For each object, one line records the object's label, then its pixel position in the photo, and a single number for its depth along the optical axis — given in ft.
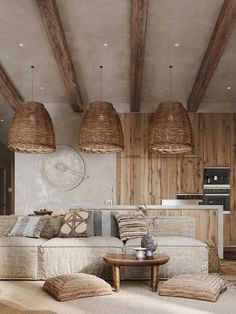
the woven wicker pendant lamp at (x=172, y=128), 20.56
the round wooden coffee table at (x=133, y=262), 14.42
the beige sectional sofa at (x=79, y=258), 16.57
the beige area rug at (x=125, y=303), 12.48
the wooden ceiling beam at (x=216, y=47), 15.71
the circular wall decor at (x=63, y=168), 30.99
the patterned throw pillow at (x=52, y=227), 18.74
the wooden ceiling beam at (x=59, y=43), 15.42
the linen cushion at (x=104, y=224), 19.00
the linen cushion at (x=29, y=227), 18.10
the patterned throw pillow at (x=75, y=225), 17.92
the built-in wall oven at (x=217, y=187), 29.72
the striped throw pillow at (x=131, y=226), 17.97
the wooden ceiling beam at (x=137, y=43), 15.35
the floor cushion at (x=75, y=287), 13.56
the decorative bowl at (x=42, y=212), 24.28
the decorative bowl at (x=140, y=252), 14.95
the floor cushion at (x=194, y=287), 13.74
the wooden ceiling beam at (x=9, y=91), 23.70
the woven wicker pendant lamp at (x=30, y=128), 20.33
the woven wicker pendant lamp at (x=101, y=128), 20.26
